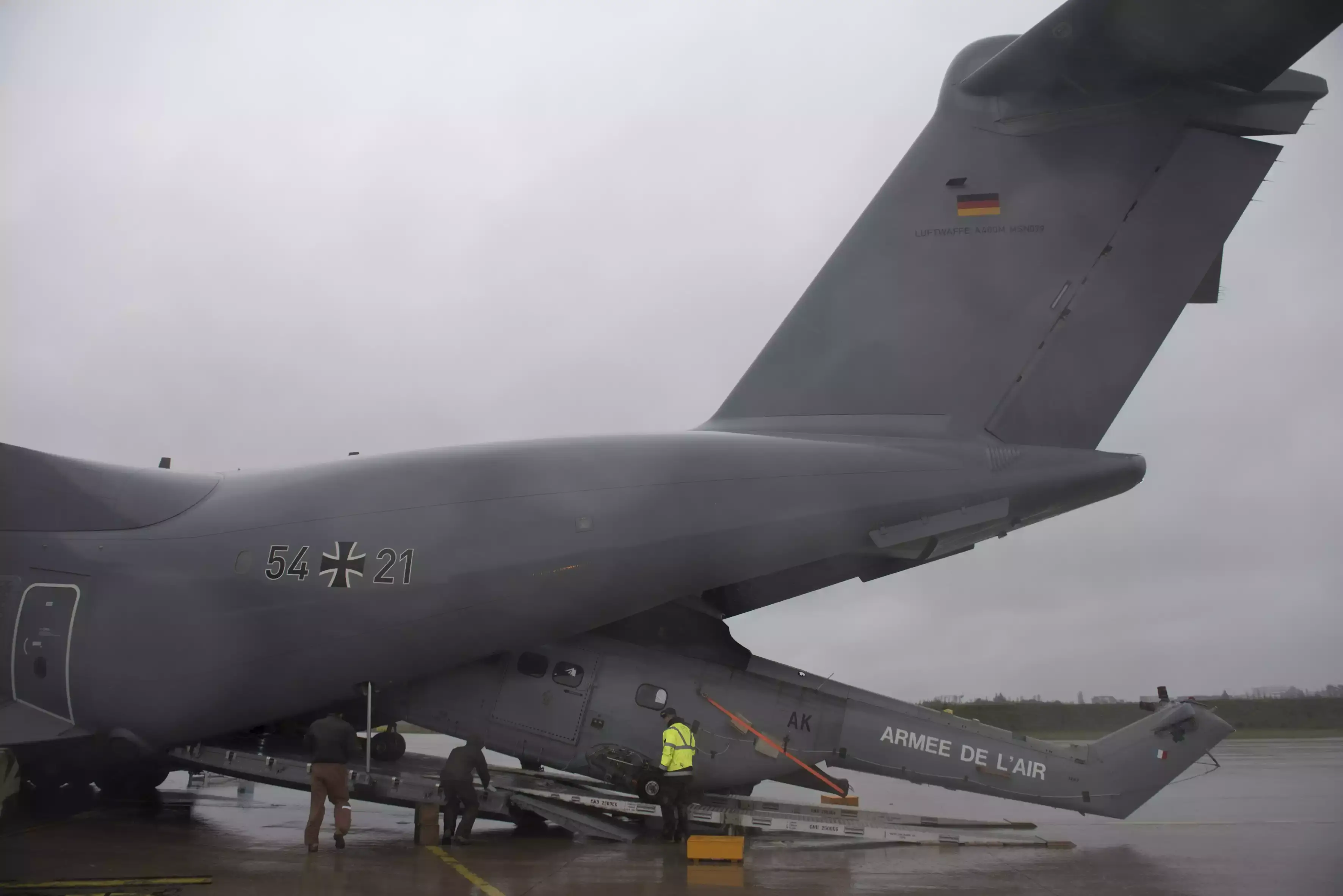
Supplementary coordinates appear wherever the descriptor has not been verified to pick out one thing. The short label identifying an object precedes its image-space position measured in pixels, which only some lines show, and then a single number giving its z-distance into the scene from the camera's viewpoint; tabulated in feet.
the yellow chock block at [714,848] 26.11
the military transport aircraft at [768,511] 28.78
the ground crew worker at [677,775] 29.22
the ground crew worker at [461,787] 29.45
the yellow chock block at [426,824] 29.96
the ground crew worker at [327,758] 27.45
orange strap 30.83
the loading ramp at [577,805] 30.17
